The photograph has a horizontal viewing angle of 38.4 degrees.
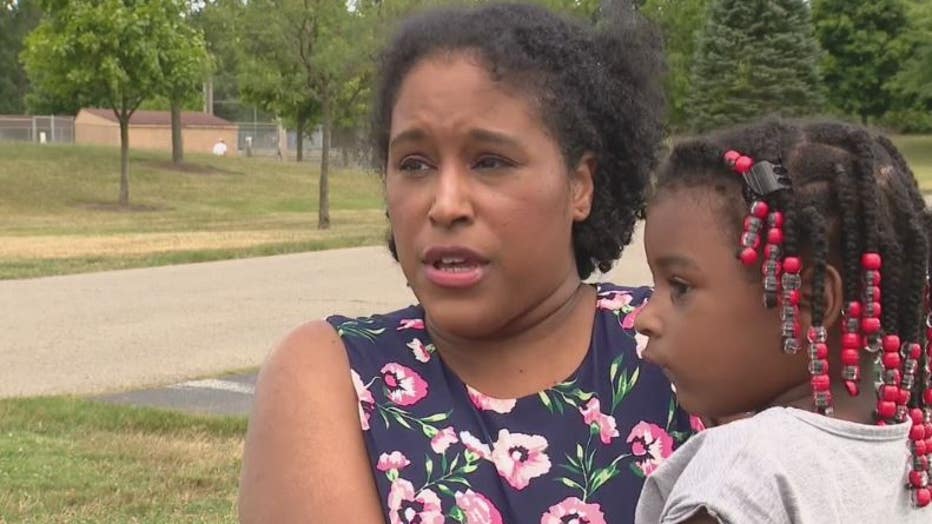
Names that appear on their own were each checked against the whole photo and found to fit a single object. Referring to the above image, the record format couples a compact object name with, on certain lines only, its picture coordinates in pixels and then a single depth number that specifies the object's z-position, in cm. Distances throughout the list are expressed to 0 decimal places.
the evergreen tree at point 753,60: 3569
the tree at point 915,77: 4741
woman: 192
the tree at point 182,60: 3011
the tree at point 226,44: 2180
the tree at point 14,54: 7000
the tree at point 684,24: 3846
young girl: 159
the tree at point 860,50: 5288
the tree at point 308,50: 2089
